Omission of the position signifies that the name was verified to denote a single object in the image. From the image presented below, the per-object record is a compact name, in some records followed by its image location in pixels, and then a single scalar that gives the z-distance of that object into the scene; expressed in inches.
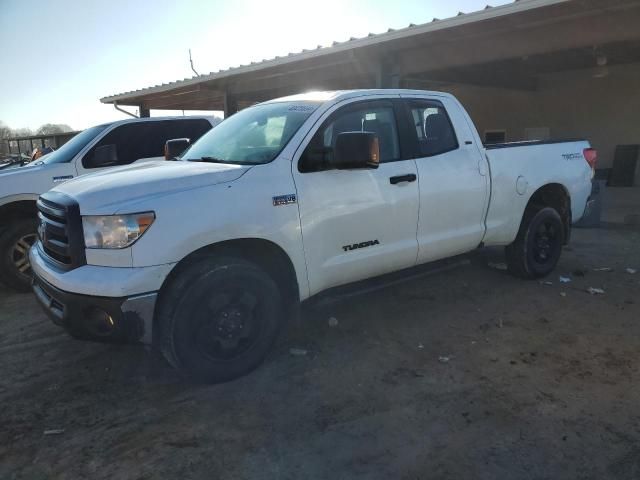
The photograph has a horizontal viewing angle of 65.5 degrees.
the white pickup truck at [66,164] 216.4
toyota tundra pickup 118.0
